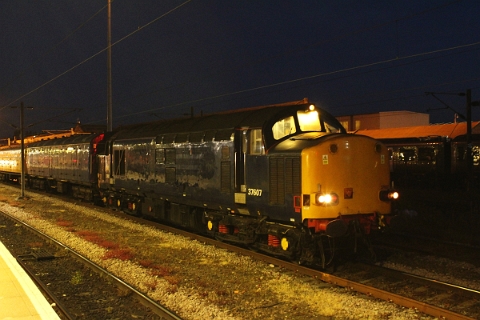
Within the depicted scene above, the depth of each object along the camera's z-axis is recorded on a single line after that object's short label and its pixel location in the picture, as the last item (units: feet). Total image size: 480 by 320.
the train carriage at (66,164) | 79.05
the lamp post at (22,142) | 89.21
